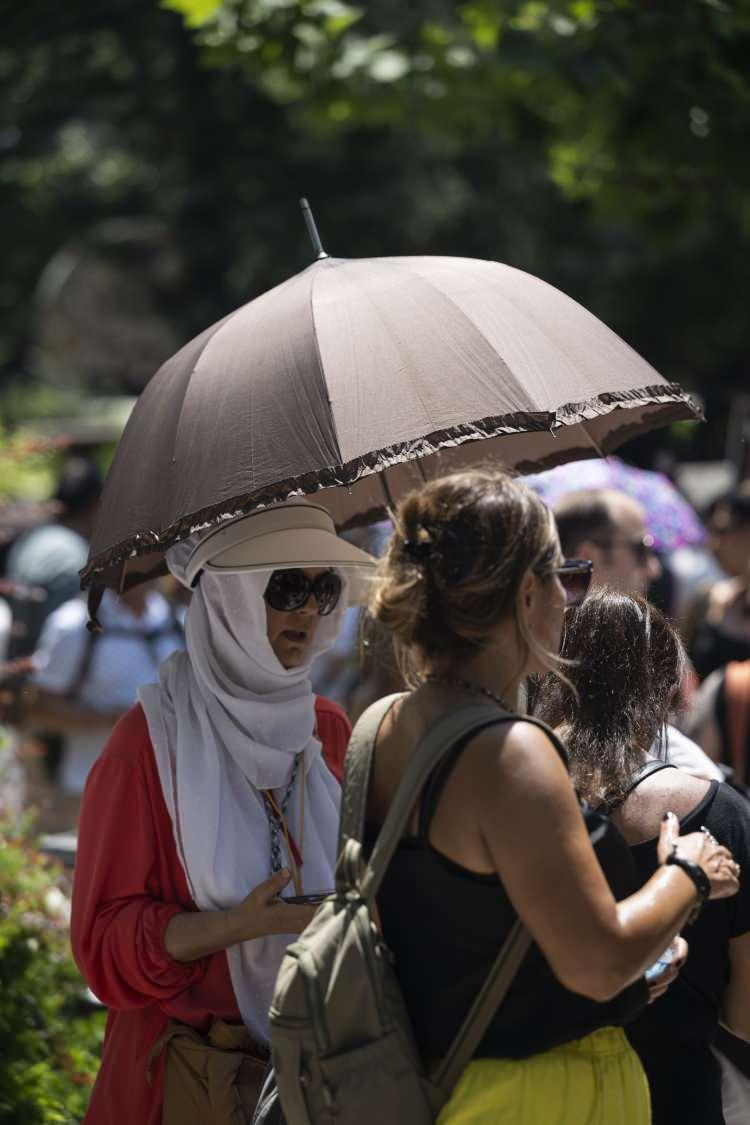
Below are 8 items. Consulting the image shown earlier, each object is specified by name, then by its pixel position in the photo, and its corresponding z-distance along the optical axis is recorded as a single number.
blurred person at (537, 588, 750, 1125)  4.93
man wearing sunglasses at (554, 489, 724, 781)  8.62
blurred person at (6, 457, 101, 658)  13.07
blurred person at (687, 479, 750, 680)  11.12
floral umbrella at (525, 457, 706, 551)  10.41
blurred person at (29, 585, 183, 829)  11.14
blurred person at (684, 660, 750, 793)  9.50
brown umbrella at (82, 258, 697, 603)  5.21
